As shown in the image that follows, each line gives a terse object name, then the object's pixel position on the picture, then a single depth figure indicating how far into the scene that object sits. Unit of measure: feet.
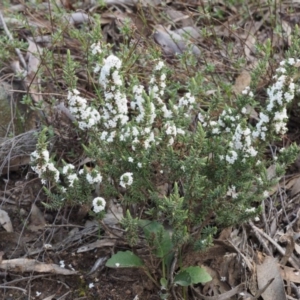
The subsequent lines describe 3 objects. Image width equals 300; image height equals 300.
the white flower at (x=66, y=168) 8.13
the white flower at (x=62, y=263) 9.65
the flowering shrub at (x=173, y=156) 7.73
